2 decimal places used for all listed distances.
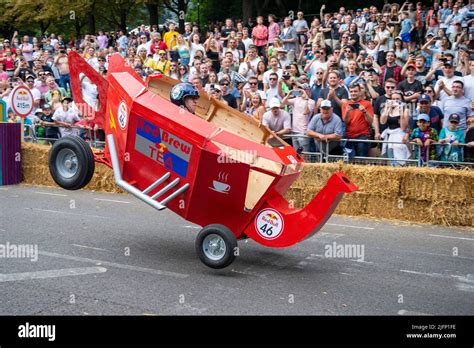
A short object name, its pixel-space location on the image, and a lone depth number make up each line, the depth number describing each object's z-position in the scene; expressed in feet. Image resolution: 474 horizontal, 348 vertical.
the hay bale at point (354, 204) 38.09
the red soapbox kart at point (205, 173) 24.62
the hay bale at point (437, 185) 35.17
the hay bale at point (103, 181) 46.42
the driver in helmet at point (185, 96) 27.07
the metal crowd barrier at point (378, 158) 37.78
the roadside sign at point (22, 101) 49.44
